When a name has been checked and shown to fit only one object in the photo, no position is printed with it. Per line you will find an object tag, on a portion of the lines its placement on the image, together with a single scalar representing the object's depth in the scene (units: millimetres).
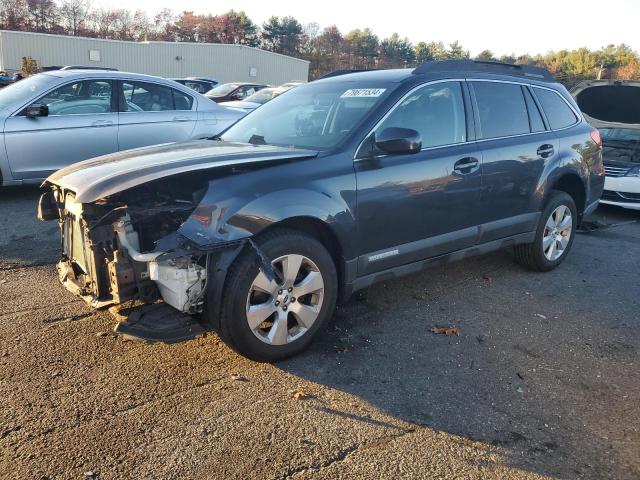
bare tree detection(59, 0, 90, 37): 68562
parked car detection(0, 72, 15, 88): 23547
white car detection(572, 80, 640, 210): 8180
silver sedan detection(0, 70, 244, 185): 6641
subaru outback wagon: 3107
